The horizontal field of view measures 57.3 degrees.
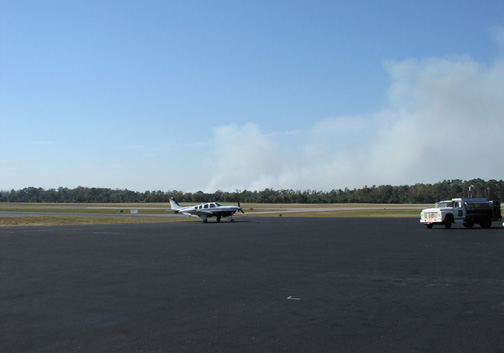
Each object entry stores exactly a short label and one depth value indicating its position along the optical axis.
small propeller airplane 51.34
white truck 35.53
